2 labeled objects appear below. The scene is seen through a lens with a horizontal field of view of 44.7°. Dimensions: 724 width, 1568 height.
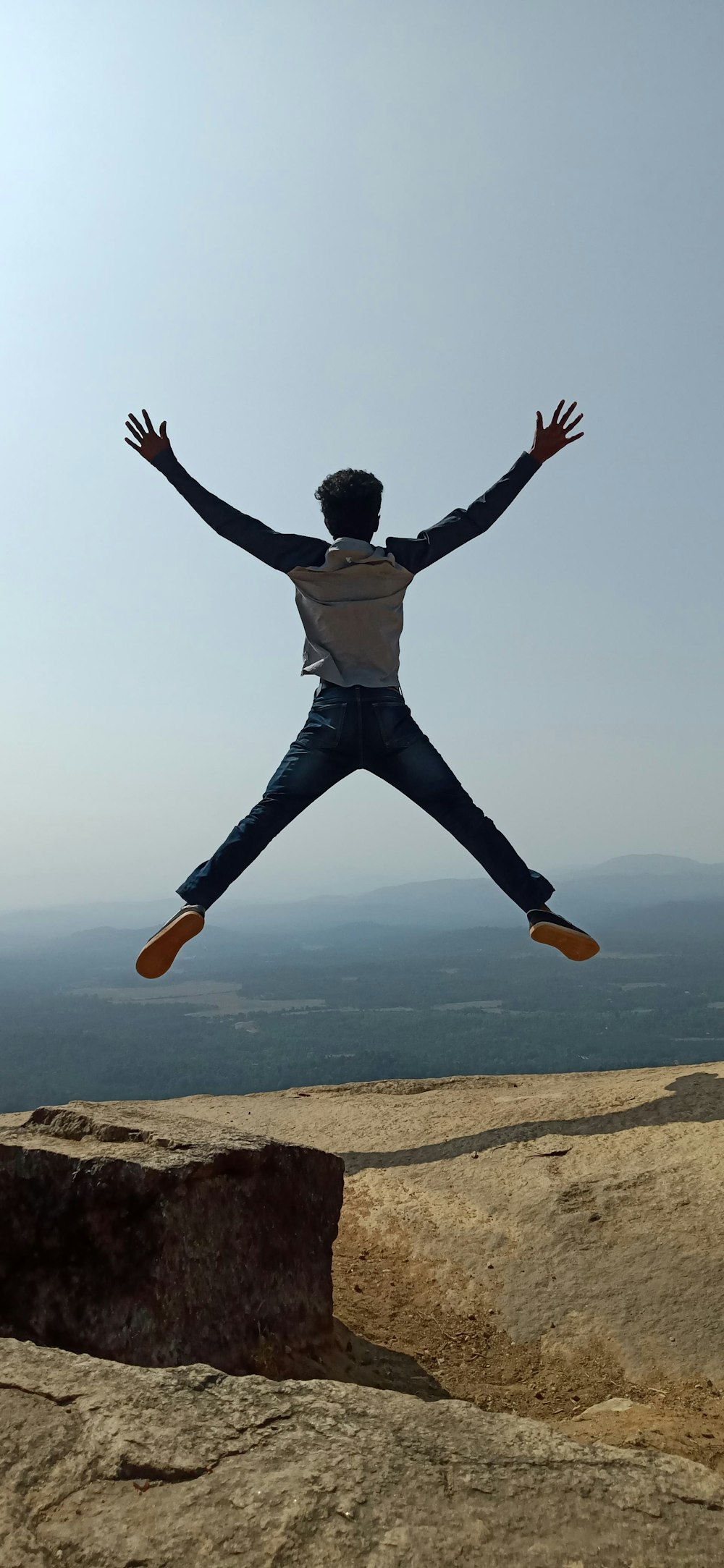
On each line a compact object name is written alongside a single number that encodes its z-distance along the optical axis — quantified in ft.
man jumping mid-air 15.79
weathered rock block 8.70
